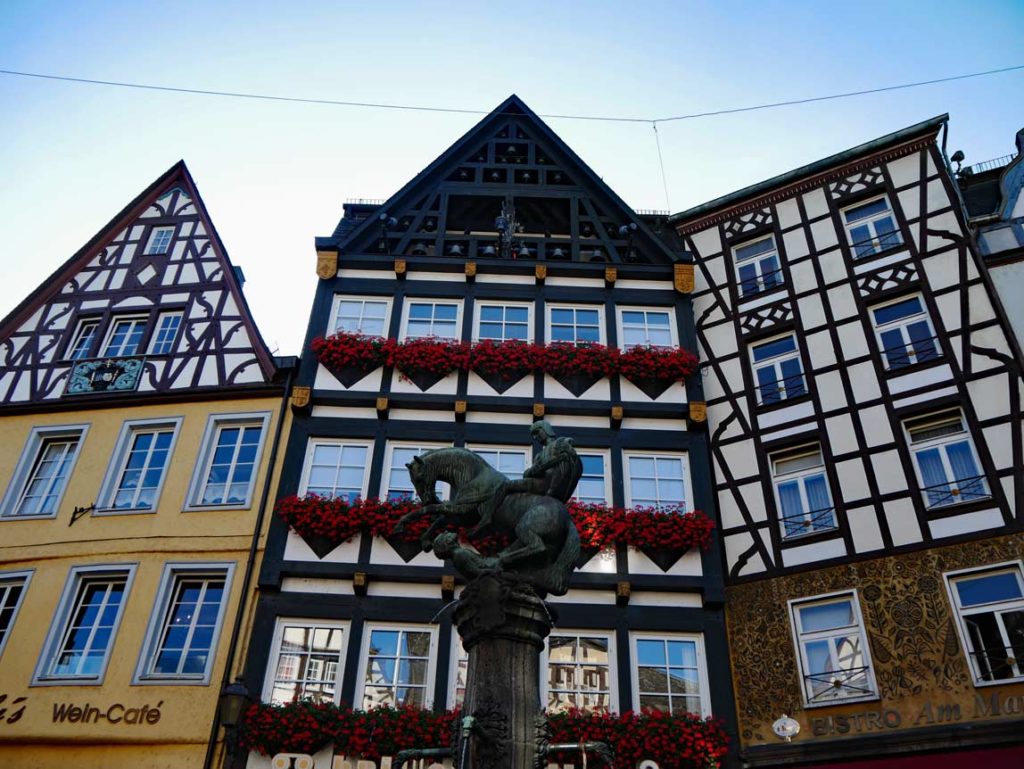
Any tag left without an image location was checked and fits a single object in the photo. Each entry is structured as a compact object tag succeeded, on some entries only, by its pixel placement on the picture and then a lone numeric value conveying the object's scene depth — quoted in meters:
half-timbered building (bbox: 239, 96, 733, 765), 14.44
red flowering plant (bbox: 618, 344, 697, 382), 17.42
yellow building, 14.08
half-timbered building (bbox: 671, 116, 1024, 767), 13.32
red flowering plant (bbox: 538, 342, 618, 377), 17.50
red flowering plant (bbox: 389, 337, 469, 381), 17.41
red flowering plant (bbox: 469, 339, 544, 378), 17.44
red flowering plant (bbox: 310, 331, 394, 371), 17.47
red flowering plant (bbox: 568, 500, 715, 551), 15.32
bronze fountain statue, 7.57
